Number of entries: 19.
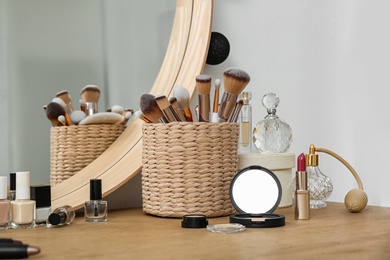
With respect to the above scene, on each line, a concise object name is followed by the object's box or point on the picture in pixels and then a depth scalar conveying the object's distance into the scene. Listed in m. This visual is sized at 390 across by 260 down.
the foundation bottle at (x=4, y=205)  1.12
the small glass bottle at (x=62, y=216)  1.15
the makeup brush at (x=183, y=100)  1.26
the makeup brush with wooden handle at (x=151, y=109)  1.23
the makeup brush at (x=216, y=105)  1.26
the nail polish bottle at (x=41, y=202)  1.16
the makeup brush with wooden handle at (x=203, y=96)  1.25
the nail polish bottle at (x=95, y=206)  1.21
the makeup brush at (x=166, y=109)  1.21
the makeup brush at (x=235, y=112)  1.27
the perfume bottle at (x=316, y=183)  1.32
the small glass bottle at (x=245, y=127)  1.40
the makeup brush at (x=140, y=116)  1.26
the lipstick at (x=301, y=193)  1.19
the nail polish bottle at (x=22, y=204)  1.14
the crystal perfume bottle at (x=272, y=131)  1.35
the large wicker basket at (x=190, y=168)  1.22
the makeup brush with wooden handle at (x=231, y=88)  1.24
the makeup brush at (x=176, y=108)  1.24
